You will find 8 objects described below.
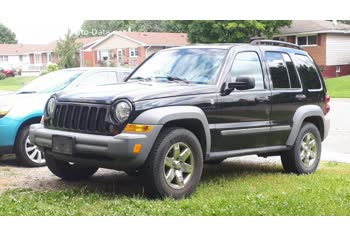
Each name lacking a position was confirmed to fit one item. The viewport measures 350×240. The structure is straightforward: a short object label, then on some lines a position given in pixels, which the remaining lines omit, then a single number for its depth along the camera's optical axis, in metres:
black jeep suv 5.55
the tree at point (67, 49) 42.72
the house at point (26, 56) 61.09
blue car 7.88
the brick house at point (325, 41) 41.09
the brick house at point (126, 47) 45.50
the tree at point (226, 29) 36.09
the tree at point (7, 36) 62.38
